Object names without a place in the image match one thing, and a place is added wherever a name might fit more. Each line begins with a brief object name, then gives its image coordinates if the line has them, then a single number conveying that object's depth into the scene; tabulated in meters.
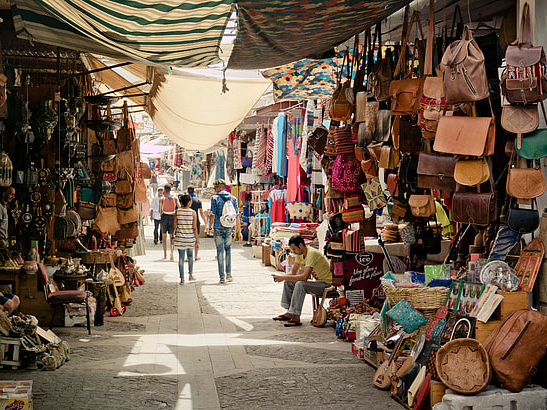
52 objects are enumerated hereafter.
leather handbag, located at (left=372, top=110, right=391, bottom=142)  6.41
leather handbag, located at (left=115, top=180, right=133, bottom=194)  10.27
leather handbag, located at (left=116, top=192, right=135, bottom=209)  10.32
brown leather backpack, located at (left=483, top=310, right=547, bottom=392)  4.29
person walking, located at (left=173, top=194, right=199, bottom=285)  12.38
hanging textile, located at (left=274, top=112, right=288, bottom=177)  14.77
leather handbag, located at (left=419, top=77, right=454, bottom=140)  5.07
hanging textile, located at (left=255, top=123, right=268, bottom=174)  17.17
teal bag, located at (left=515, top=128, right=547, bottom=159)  4.38
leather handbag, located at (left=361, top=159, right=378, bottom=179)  7.14
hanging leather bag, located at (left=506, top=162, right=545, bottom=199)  4.44
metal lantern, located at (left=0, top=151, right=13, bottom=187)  6.64
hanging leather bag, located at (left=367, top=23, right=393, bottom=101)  6.18
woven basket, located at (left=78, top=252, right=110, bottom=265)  9.31
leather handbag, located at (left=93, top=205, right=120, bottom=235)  9.95
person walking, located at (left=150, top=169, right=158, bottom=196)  36.29
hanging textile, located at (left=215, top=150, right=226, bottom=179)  23.71
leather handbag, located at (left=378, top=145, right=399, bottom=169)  6.51
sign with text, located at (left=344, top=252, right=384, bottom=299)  8.34
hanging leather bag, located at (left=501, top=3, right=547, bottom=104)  4.28
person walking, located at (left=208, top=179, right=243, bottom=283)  12.54
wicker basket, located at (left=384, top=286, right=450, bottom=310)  5.50
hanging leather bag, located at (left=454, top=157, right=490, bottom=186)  4.77
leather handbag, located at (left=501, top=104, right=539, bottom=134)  4.38
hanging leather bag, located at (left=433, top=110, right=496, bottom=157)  4.66
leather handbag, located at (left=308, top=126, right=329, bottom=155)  8.55
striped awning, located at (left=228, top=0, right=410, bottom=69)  4.47
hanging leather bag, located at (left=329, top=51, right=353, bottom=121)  7.17
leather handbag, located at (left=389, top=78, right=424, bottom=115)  5.49
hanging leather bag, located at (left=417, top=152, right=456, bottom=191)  5.24
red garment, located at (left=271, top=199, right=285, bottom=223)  16.19
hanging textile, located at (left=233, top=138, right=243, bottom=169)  20.35
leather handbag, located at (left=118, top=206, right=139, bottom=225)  10.31
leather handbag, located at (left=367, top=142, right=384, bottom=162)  6.66
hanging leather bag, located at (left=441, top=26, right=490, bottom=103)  4.48
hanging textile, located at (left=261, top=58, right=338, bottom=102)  8.45
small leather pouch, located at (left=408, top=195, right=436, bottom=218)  6.09
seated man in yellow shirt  8.73
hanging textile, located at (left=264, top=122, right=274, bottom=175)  16.02
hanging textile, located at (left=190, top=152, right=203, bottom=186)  32.31
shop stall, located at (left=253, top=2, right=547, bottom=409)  4.35
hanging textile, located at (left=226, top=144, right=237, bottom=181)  21.34
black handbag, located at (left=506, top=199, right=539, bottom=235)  4.55
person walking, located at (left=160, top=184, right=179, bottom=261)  16.92
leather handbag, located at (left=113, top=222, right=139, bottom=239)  10.49
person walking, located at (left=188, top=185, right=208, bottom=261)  16.19
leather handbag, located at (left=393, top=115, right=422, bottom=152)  6.05
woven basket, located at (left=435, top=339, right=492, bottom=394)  4.32
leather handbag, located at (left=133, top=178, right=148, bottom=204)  10.74
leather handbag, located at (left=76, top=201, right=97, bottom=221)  9.53
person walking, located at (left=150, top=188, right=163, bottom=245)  21.10
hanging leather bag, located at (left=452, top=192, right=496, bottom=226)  4.82
